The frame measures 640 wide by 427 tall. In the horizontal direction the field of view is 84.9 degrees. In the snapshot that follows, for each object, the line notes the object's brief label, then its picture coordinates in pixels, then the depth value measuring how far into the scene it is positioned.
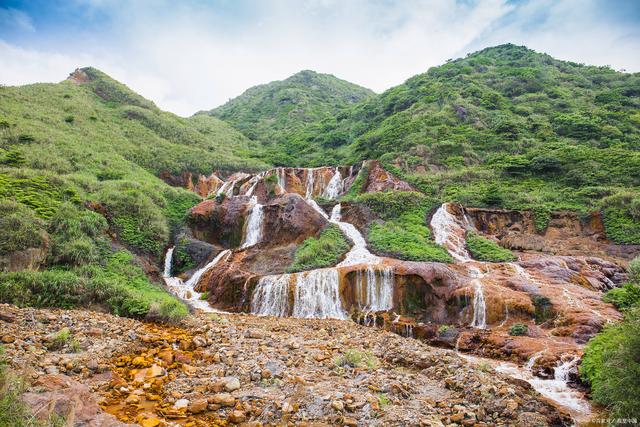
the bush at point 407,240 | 21.06
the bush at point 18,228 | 13.13
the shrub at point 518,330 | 13.50
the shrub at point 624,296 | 13.83
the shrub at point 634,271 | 15.76
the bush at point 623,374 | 5.71
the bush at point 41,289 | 11.02
